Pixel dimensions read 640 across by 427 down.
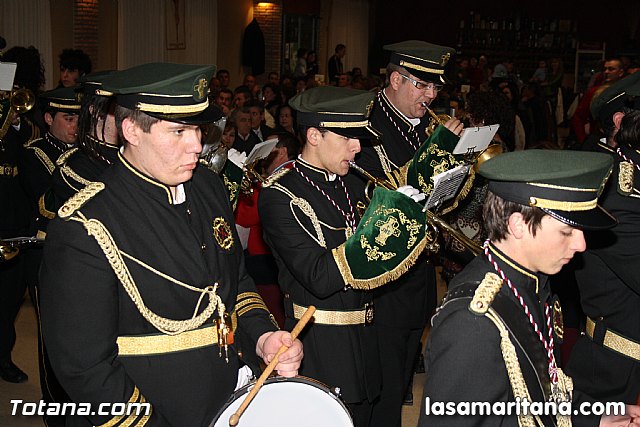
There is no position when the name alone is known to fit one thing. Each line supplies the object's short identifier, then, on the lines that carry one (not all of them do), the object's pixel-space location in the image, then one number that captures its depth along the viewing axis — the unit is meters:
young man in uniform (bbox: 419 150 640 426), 2.12
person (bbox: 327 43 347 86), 18.02
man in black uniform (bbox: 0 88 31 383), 5.25
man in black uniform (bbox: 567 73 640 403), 3.41
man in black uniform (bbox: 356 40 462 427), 4.26
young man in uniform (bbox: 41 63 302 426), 2.37
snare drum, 2.41
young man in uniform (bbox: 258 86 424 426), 3.53
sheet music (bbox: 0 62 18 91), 4.62
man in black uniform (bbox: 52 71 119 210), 3.13
